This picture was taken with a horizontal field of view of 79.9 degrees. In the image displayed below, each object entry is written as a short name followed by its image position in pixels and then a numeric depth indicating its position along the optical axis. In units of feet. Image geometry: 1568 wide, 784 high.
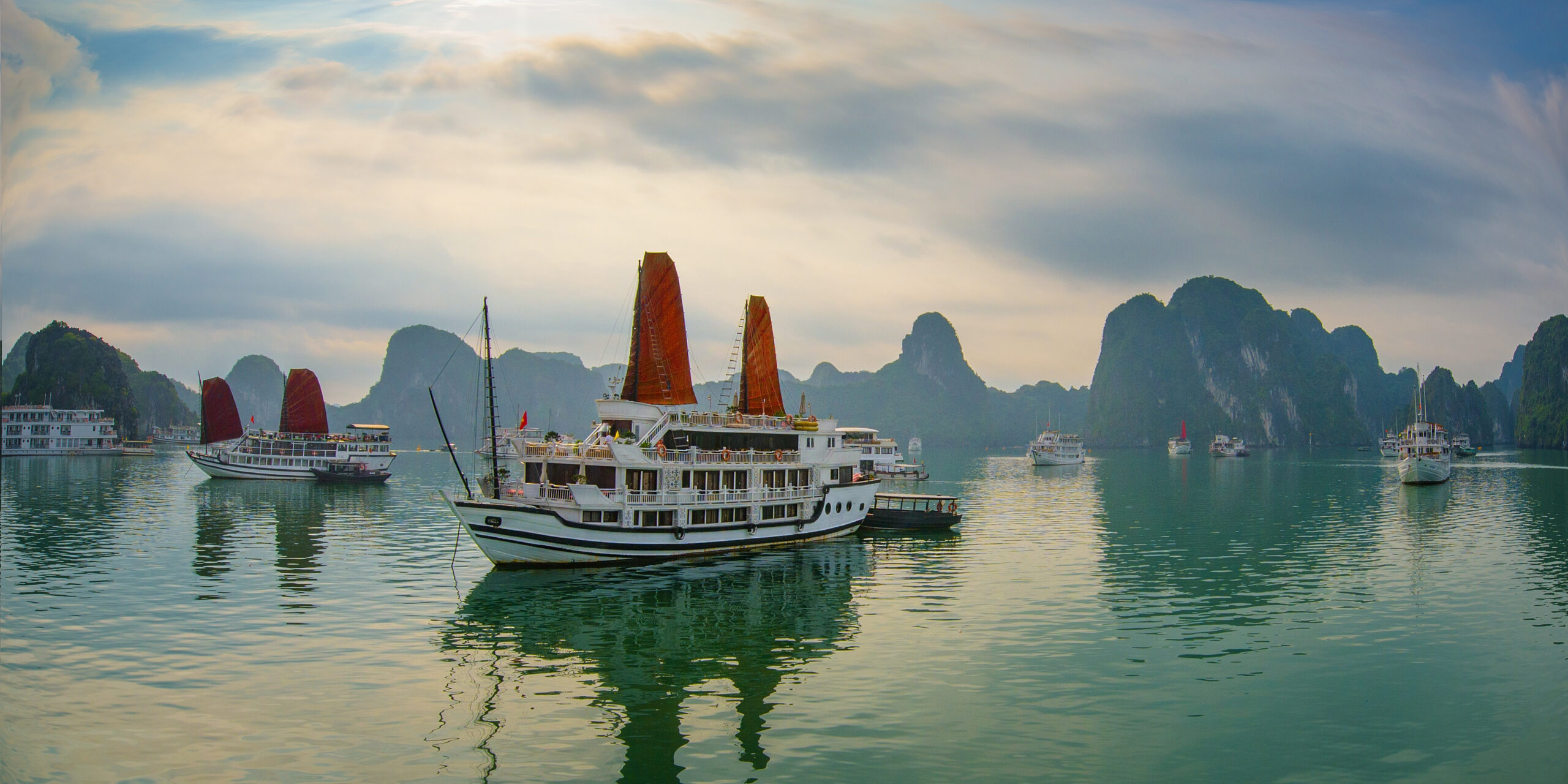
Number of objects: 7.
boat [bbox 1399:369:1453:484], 294.05
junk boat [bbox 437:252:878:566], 122.83
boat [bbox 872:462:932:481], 359.66
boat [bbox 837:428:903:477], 303.89
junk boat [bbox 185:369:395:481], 306.35
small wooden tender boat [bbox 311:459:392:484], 294.87
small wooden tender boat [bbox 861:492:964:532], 184.14
